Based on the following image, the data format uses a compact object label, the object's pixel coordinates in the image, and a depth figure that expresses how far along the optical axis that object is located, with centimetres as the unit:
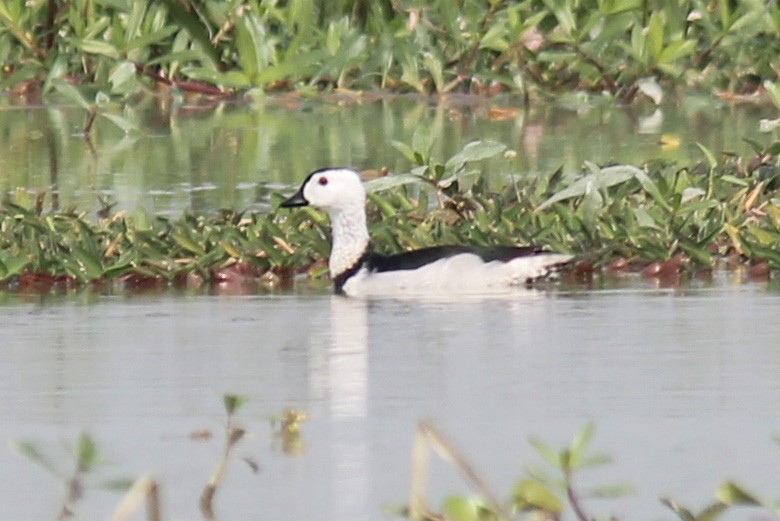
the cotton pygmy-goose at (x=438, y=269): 1861
